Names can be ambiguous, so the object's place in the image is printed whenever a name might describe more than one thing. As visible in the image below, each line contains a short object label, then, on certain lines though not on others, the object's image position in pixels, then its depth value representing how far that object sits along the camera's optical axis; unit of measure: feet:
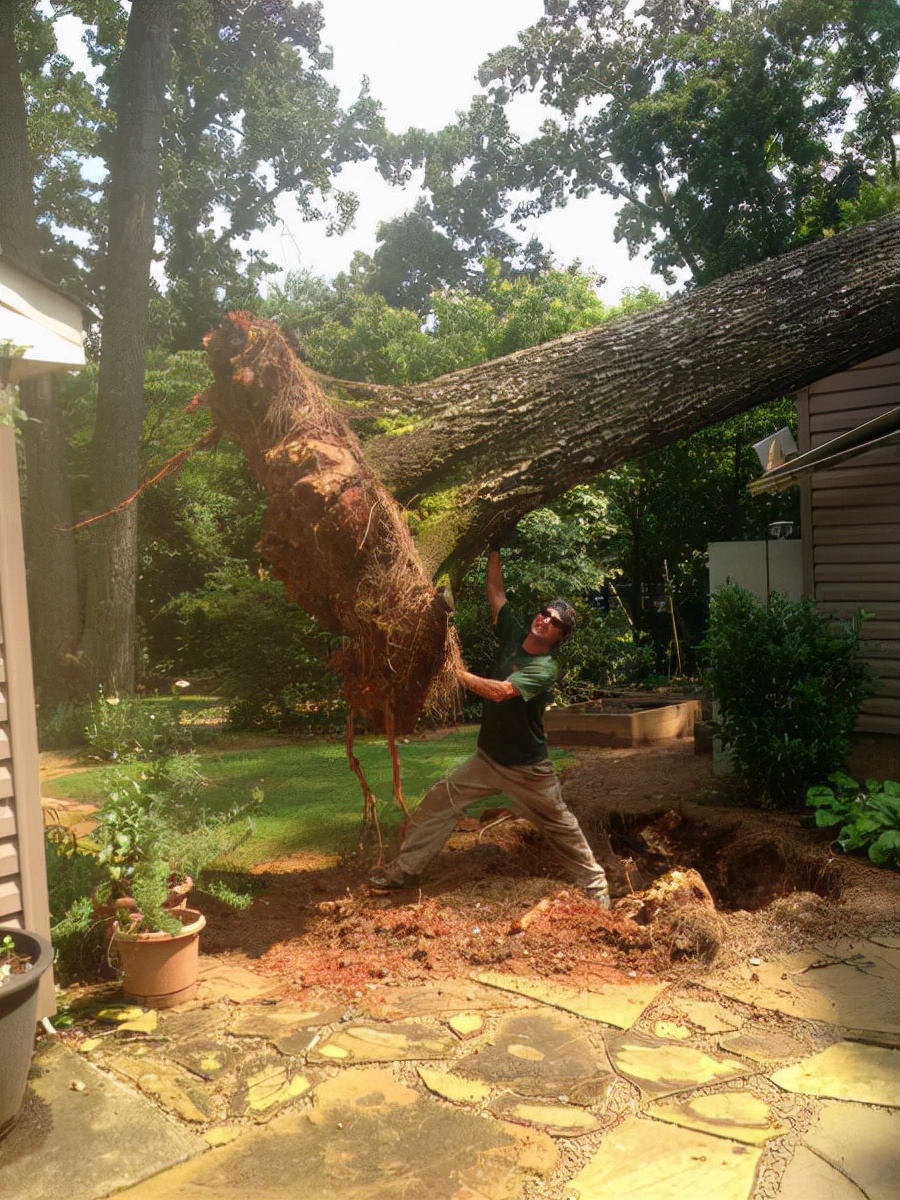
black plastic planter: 10.71
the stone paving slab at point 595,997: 14.10
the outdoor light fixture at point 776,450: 29.40
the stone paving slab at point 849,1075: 11.50
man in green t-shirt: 18.89
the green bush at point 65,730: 40.63
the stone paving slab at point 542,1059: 11.96
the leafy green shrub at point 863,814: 19.99
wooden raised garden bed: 35.63
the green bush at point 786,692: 23.22
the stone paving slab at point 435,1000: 14.32
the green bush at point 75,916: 15.44
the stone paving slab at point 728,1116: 10.69
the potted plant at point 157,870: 14.73
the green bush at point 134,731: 35.70
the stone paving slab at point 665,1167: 9.68
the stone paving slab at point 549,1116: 10.91
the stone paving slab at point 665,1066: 11.89
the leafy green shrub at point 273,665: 41.22
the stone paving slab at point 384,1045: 12.78
